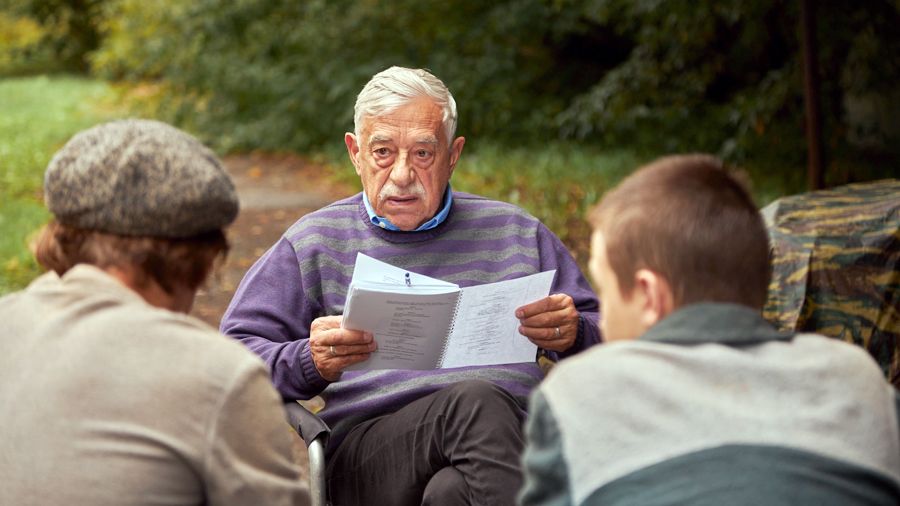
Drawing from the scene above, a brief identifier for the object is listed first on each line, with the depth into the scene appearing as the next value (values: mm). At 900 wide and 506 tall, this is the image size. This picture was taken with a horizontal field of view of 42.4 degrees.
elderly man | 2727
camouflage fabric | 3607
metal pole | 6336
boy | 1544
